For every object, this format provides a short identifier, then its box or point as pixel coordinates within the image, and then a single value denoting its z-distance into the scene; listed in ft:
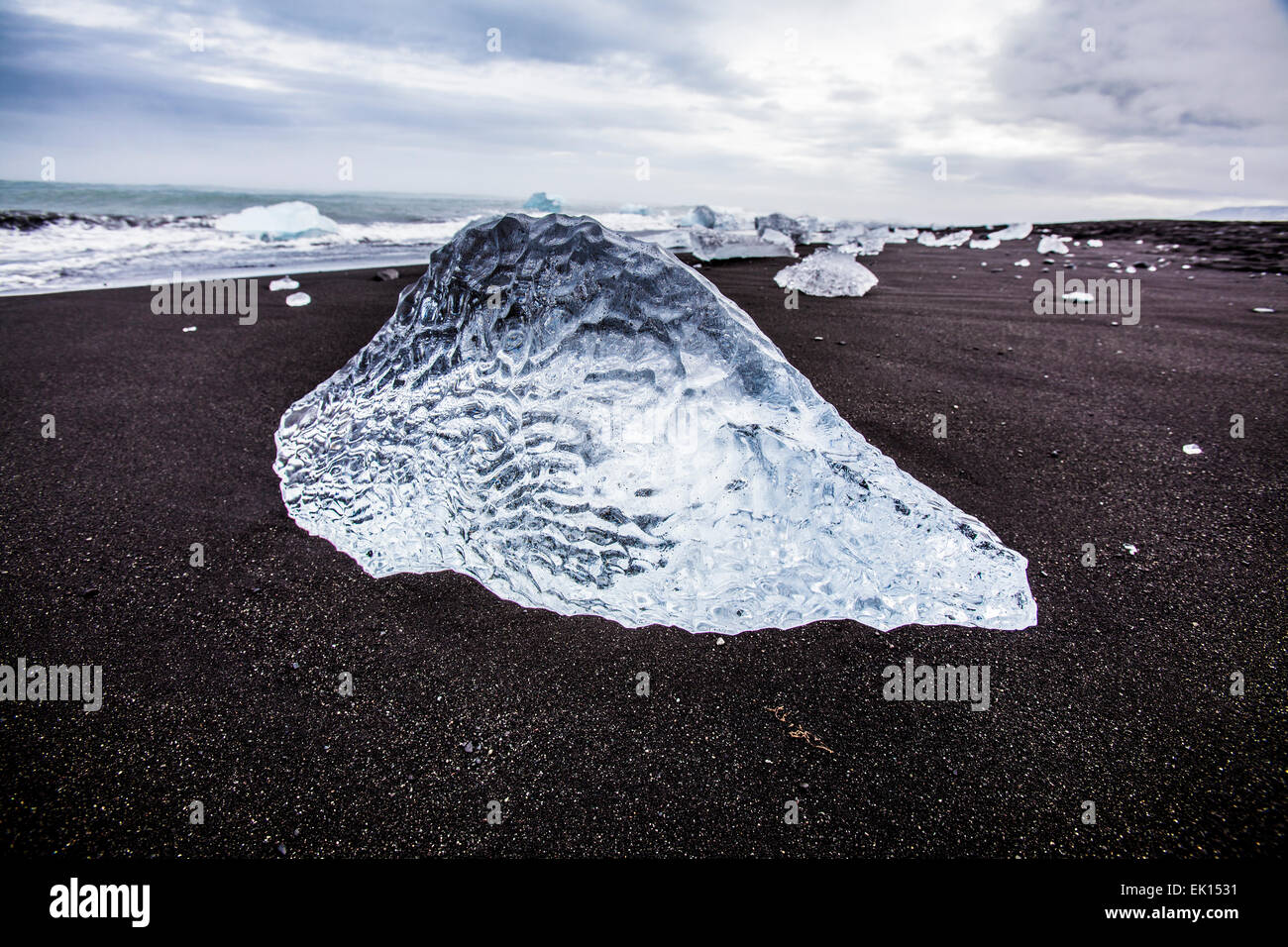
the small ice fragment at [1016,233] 44.70
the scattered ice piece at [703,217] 53.36
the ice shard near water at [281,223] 42.57
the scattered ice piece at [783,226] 45.98
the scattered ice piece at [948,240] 43.86
